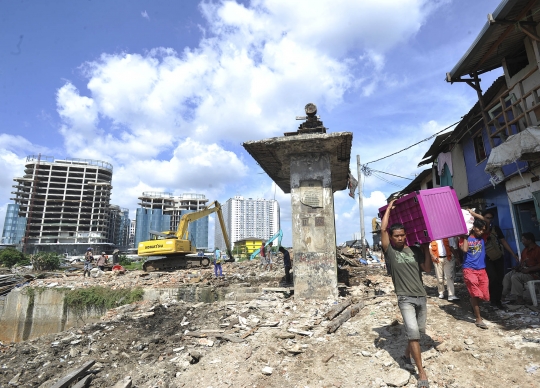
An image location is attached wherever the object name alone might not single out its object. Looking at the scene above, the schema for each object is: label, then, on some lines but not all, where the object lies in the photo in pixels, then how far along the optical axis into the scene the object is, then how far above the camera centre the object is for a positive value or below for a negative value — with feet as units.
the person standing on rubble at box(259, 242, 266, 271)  59.83 -1.81
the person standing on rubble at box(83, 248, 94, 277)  57.67 -1.94
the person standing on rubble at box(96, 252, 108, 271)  64.34 -2.39
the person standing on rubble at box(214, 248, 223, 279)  45.56 -2.82
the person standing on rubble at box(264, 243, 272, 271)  56.49 -2.55
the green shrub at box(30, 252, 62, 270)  90.27 -2.67
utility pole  54.65 +7.06
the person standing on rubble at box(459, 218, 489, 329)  14.32 -1.06
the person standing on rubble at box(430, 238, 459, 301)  18.42 -1.19
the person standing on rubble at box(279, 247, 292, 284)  32.81 -1.78
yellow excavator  55.16 +0.33
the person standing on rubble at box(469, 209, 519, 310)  16.67 -1.14
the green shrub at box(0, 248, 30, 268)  104.99 -1.80
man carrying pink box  10.57 -1.34
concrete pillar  21.63 +1.49
